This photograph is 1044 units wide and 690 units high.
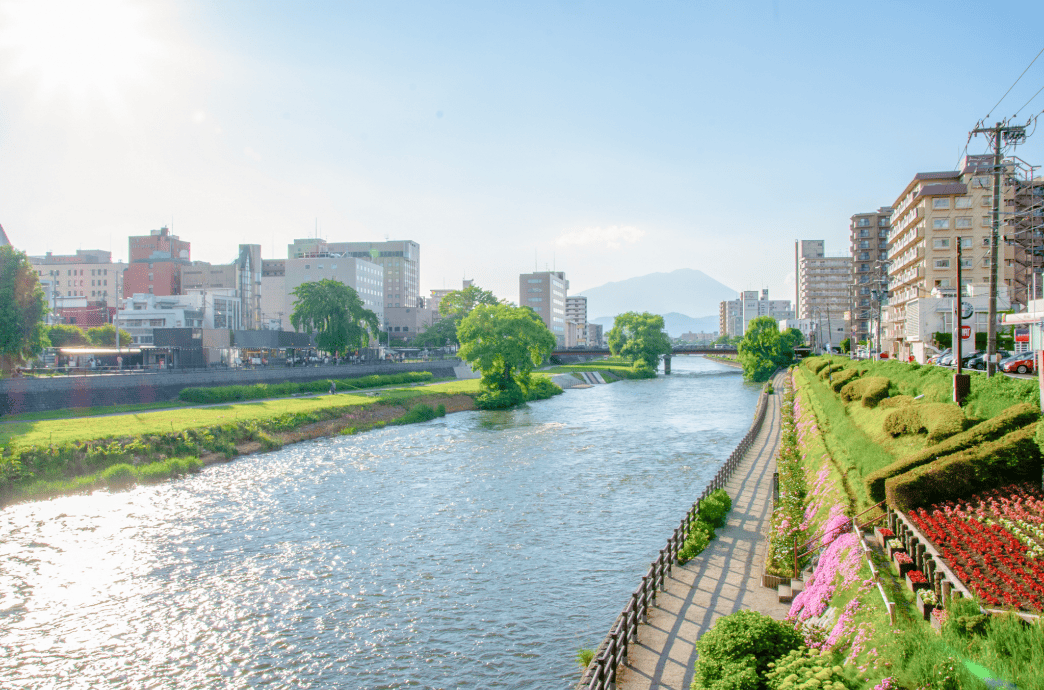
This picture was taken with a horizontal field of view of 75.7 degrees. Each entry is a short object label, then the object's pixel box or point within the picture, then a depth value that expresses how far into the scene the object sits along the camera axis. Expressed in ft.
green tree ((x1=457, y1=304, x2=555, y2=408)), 246.27
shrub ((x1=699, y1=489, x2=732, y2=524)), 76.54
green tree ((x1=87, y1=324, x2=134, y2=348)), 362.66
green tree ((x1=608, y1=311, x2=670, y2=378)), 434.71
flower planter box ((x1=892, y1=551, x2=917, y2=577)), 44.19
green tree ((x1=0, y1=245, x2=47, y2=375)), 172.86
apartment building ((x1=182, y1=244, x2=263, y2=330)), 435.94
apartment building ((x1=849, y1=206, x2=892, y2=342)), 435.53
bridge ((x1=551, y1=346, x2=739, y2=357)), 450.71
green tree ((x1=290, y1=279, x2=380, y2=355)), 297.33
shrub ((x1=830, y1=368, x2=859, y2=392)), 138.00
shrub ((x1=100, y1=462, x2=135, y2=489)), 115.14
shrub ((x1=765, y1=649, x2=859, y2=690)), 33.35
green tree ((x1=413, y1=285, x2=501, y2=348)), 471.62
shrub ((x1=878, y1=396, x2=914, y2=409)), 86.38
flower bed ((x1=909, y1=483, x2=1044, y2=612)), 37.27
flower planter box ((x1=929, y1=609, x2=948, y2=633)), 35.70
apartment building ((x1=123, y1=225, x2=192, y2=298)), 479.41
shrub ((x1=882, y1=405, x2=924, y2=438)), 75.82
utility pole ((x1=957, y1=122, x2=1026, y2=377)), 81.97
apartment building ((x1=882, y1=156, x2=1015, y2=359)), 243.40
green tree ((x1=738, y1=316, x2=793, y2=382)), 371.97
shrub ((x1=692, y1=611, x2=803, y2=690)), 35.83
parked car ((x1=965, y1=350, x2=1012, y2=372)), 129.21
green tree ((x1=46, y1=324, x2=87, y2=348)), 341.72
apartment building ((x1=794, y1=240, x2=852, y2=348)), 497.46
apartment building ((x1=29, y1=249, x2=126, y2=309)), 560.61
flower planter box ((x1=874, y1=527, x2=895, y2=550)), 50.89
